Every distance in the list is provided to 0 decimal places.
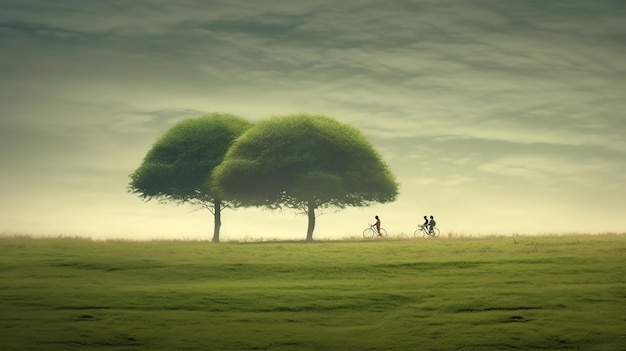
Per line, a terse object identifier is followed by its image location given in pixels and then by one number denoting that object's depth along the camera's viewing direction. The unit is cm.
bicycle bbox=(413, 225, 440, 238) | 6762
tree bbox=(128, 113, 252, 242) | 8500
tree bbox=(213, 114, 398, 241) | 7769
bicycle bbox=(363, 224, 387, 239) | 6956
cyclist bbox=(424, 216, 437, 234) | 6788
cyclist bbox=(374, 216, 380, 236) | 6975
